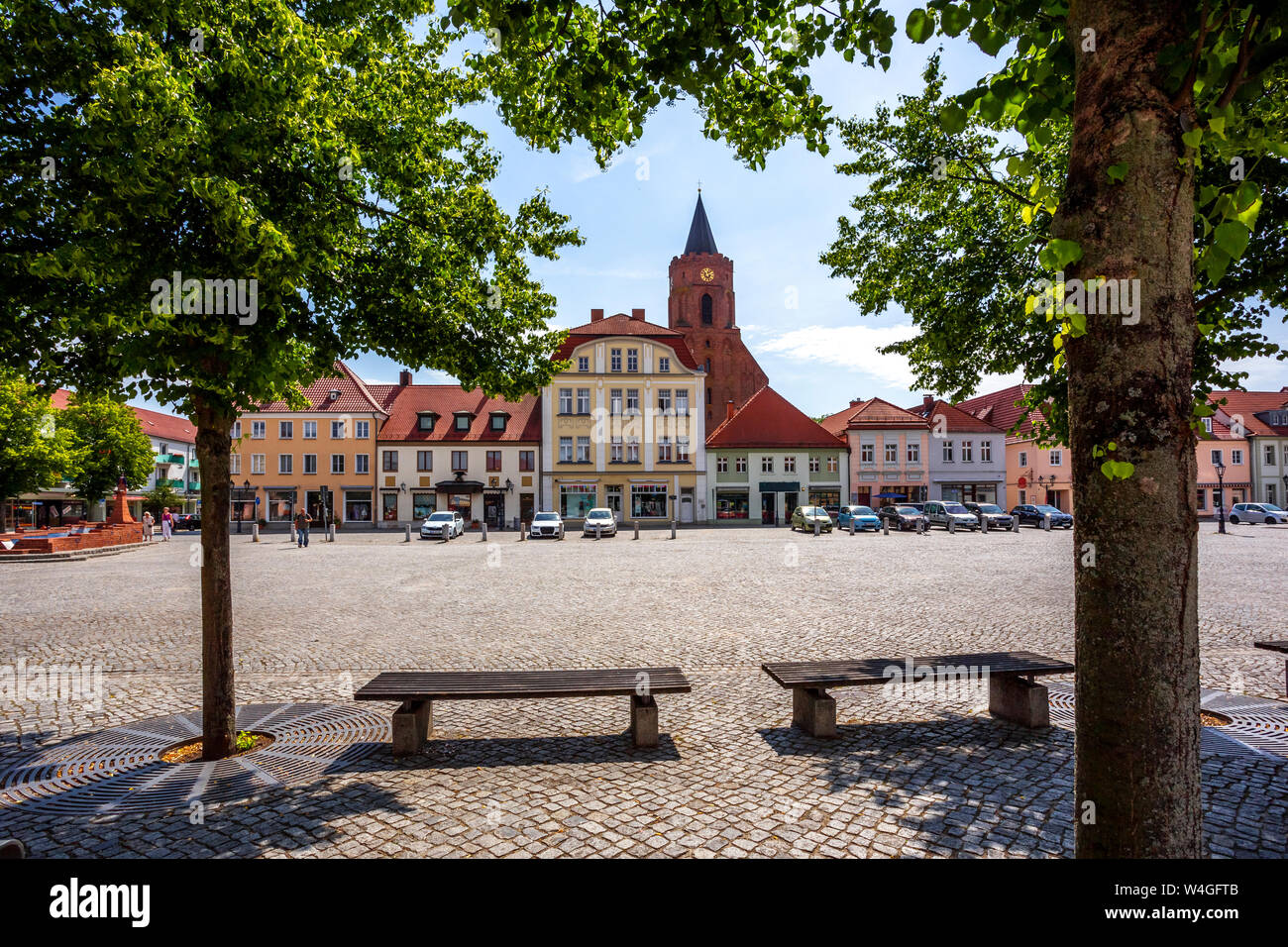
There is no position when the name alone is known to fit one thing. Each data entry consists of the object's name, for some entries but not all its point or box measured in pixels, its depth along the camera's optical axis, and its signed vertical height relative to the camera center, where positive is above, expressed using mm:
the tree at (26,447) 30609 +1860
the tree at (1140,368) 1901 +308
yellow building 51250 +3562
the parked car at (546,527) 37156 -2380
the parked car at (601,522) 37831 -2198
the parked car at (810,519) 40094 -2254
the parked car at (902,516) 41062 -2242
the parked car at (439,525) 36906 -2261
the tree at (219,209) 4164 +1920
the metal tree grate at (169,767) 4582 -2093
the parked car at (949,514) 39531 -2083
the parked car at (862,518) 40031 -2235
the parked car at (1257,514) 46656 -2577
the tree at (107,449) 46344 +2655
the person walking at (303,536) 31100 -2405
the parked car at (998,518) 39812 -2292
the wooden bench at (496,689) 5320 -1641
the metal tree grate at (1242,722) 5316 -2091
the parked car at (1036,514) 39969 -2247
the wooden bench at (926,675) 5664 -1690
